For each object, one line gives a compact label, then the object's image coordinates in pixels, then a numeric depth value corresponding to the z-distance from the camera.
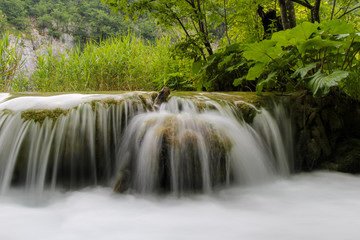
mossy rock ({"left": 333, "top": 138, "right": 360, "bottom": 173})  2.47
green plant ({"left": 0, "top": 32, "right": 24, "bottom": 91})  4.71
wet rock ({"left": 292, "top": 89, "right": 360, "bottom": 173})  2.62
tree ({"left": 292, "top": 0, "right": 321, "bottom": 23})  3.20
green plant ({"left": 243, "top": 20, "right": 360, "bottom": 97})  2.14
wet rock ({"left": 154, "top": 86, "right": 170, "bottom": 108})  2.53
